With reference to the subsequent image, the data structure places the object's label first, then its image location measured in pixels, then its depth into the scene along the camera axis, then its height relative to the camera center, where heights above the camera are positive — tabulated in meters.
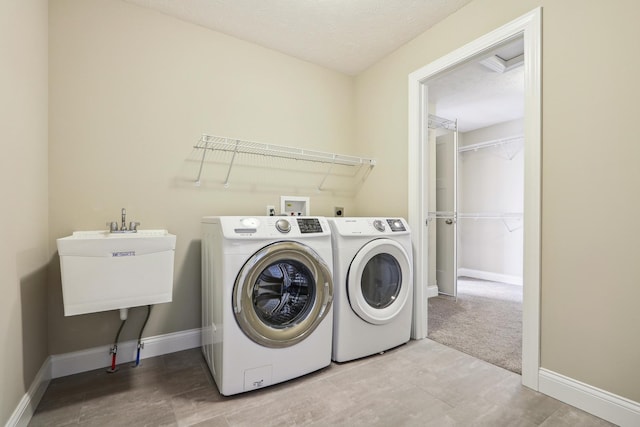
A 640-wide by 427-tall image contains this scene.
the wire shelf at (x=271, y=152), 2.09 +0.48
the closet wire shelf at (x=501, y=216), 3.57 -0.07
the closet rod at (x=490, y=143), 3.96 +0.99
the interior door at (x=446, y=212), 3.45 -0.01
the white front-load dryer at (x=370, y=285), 1.80 -0.49
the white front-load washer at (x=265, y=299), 1.44 -0.48
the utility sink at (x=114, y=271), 1.32 -0.28
